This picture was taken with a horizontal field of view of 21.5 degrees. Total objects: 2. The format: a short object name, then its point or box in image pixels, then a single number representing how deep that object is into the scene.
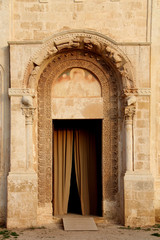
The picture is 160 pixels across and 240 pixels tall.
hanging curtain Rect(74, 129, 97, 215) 13.48
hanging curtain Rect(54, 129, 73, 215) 13.38
